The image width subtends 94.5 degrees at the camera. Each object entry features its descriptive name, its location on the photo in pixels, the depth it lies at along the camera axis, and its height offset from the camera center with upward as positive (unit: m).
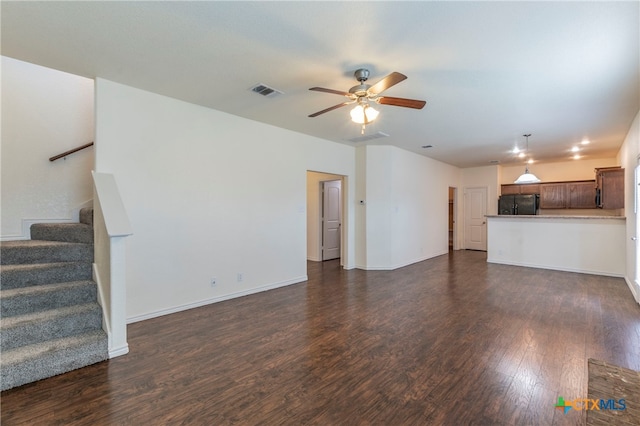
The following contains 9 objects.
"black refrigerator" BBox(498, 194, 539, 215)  8.47 +0.23
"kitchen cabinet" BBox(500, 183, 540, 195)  8.68 +0.71
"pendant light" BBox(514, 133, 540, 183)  5.88 +0.66
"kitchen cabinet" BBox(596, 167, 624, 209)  5.64 +0.48
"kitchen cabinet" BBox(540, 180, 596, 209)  7.89 +0.47
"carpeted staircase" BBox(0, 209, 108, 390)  2.32 -0.87
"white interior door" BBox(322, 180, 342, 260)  7.48 -0.09
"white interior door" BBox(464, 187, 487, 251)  9.27 -0.21
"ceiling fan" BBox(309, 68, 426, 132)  2.76 +1.12
